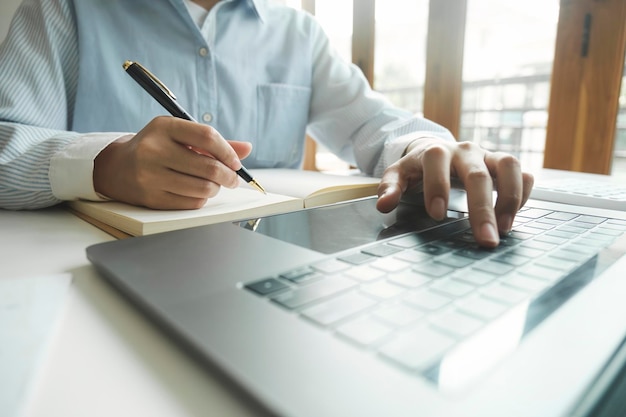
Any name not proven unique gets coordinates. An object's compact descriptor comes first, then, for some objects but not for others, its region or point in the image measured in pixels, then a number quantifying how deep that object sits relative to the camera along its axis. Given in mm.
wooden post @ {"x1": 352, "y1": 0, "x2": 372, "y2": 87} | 1776
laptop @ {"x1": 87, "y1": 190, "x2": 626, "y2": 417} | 138
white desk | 147
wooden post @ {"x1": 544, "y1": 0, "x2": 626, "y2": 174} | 1094
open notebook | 385
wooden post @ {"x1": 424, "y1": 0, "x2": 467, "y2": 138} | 1452
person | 444
